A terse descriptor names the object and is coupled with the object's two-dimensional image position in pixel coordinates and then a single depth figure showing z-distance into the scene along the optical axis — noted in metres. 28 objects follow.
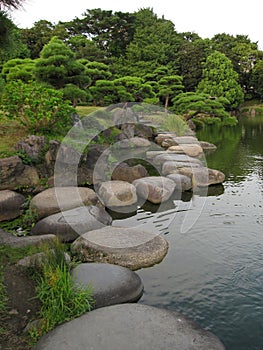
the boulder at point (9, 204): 8.40
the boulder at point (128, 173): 11.20
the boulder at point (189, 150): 16.27
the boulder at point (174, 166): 12.15
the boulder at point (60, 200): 8.17
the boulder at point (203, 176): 11.30
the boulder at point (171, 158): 13.36
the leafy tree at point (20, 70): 15.42
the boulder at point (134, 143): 17.81
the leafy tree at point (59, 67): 14.02
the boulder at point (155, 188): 9.59
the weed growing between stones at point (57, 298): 3.93
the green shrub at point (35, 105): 11.84
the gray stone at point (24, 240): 5.57
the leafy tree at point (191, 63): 40.12
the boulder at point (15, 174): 9.75
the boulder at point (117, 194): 9.22
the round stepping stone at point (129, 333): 3.55
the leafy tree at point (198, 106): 23.88
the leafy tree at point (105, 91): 18.33
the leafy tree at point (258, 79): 45.56
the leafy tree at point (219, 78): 38.25
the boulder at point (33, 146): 10.73
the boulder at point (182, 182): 10.63
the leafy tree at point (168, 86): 25.73
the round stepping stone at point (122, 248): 5.96
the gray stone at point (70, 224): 6.90
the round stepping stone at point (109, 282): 4.58
